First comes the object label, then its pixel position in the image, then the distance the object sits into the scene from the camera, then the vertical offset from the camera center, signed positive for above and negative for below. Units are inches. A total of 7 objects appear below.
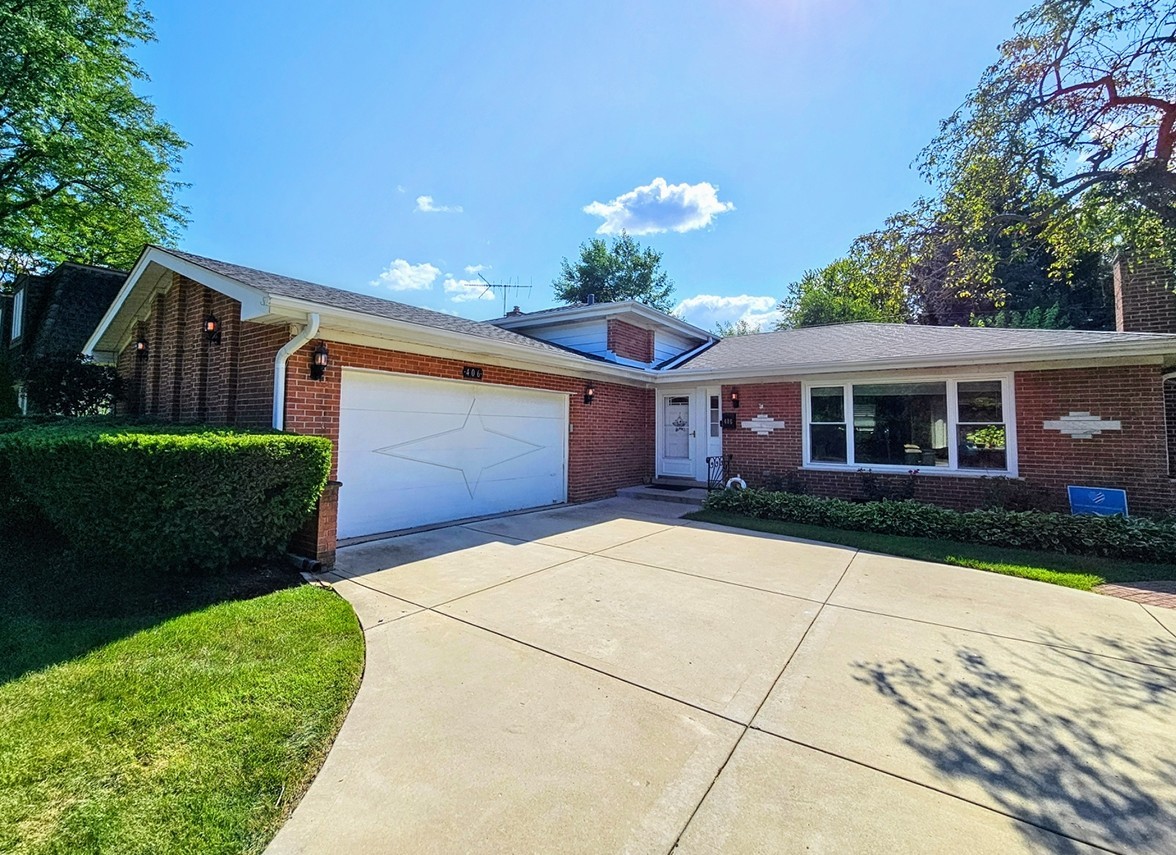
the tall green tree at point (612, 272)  1280.8 +454.8
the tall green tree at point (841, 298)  378.9 +288.8
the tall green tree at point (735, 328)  1713.8 +414.7
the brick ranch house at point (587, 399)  250.4 +30.5
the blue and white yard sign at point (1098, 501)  286.7 -31.1
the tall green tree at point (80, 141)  476.1 +340.5
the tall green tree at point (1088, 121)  264.5 +195.2
